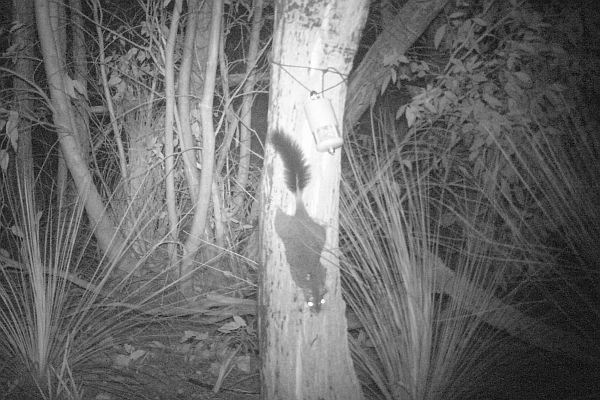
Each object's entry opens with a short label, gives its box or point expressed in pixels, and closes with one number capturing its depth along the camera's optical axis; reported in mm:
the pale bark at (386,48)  3002
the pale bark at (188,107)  2949
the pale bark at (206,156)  2836
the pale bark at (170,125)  2913
